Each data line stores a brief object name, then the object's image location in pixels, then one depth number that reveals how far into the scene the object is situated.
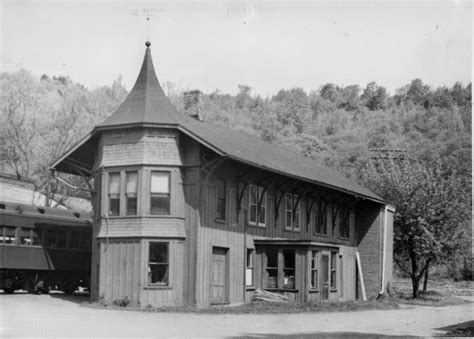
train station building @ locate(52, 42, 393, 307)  25.25
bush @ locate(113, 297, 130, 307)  24.80
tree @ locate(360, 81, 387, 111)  158.69
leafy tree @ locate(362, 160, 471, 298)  39.88
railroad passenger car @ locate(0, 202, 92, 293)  28.89
